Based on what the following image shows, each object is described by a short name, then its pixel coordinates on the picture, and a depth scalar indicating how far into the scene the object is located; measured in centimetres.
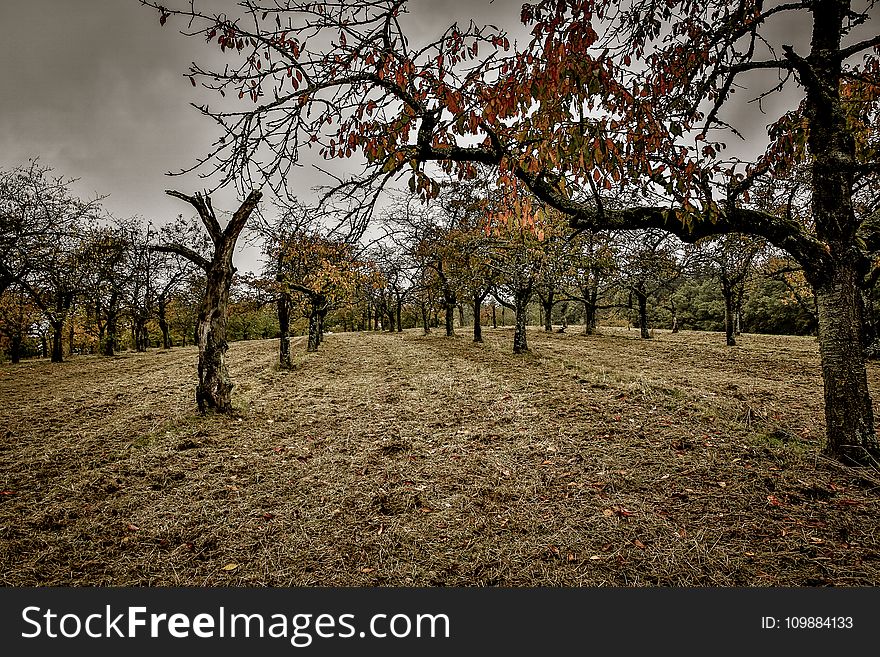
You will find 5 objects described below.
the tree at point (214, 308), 768
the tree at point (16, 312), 1752
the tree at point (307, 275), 1127
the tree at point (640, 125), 282
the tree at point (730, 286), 1782
